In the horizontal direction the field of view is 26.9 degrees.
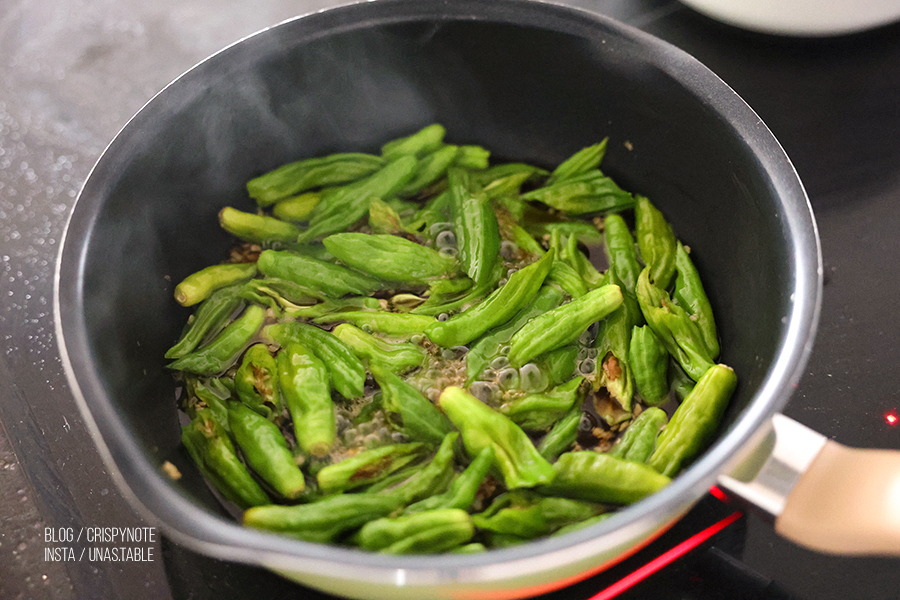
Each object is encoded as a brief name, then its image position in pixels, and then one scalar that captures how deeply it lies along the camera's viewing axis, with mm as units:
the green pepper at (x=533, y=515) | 614
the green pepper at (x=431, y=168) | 710
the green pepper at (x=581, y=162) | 699
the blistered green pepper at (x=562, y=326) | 656
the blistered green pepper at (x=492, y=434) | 626
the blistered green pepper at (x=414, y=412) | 641
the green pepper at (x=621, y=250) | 679
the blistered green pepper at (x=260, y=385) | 655
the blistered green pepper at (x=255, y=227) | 688
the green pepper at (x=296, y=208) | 704
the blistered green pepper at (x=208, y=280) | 672
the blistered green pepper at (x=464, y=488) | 619
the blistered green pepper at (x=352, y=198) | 701
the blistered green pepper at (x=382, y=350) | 657
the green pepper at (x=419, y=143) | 711
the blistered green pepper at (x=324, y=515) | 610
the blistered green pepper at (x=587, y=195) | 699
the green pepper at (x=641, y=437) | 634
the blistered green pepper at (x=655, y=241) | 678
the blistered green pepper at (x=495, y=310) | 659
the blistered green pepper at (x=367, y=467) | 626
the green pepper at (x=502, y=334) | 658
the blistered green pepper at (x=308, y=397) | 638
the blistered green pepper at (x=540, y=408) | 645
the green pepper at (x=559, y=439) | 639
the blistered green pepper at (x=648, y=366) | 652
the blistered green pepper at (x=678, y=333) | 651
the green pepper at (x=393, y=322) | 667
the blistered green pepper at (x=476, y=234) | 678
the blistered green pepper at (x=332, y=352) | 654
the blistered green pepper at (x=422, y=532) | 605
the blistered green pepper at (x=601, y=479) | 613
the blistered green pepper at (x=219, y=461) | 633
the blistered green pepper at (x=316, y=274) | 681
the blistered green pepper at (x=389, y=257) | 681
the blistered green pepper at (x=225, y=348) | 663
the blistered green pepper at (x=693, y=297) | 662
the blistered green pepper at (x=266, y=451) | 629
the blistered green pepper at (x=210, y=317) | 671
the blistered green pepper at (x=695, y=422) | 627
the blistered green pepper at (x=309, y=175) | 701
